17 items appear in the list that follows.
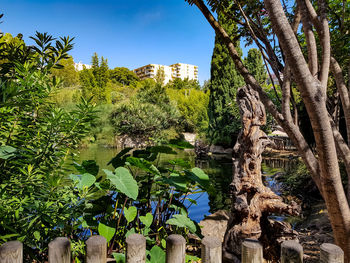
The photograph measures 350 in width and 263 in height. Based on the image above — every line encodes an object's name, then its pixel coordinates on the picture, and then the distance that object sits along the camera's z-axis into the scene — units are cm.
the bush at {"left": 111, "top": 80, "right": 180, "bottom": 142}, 1505
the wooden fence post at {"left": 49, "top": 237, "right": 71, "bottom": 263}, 78
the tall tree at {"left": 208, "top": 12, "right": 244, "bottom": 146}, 1327
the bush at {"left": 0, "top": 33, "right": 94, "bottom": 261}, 92
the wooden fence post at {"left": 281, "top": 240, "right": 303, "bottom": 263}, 80
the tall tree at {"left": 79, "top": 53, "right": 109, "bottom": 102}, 2116
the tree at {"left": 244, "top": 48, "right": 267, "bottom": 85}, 1479
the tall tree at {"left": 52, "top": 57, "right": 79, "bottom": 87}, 2525
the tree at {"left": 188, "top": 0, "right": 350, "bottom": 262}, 105
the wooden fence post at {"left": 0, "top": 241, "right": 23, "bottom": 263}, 72
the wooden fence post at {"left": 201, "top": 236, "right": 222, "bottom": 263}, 85
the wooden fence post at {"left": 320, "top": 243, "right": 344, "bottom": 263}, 76
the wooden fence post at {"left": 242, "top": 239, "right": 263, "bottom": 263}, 82
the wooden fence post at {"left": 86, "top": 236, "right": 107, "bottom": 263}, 81
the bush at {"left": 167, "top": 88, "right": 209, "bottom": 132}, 1778
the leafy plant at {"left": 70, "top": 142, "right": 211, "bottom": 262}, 135
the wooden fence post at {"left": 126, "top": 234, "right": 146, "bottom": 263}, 82
